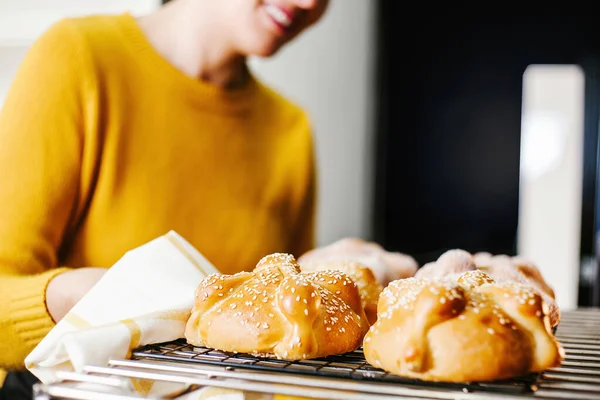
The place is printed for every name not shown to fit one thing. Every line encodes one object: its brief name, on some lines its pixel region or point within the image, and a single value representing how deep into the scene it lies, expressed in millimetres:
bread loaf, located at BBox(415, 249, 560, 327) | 873
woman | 1019
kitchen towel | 660
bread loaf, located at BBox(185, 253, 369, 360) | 683
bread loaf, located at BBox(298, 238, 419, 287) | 993
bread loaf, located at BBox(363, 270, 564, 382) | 587
